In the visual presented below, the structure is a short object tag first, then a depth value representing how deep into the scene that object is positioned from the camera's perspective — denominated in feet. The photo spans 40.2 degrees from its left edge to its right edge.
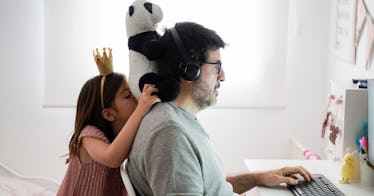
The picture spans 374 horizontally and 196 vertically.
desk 5.62
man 4.33
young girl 5.64
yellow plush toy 6.00
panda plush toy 4.90
